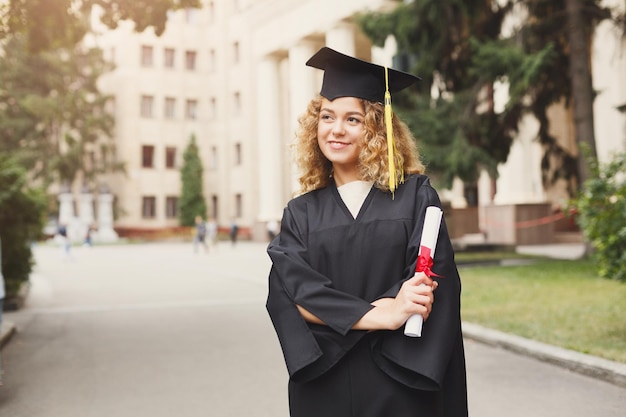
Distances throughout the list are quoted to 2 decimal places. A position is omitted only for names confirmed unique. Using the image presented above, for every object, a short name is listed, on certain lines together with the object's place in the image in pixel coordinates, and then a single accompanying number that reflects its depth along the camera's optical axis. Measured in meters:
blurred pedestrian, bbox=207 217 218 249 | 35.97
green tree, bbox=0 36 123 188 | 50.75
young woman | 2.41
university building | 53.91
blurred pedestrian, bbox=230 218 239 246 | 39.62
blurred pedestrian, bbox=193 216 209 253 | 33.44
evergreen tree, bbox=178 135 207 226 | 54.53
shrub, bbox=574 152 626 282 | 7.50
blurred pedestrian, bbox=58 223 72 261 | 26.68
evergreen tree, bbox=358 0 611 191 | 18.23
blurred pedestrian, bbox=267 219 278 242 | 39.59
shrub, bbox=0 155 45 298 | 12.37
